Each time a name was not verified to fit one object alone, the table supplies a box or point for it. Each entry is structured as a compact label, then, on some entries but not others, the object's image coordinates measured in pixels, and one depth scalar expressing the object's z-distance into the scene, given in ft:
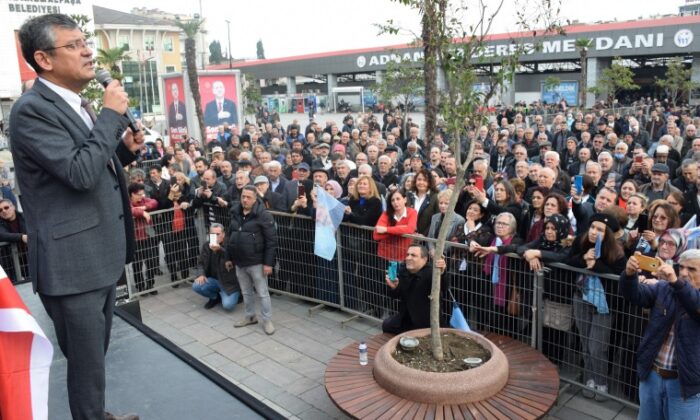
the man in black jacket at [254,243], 22.82
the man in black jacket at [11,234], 24.23
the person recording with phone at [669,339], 12.23
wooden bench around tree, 13.24
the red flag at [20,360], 6.17
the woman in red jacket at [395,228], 21.56
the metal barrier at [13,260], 24.47
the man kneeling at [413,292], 17.83
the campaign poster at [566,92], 122.52
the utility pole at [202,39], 146.30
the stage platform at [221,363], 11.29
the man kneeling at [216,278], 25.57
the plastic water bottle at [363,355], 15.84
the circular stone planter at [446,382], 13.57
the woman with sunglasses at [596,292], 16.34
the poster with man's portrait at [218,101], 63.16
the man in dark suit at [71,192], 7.45
